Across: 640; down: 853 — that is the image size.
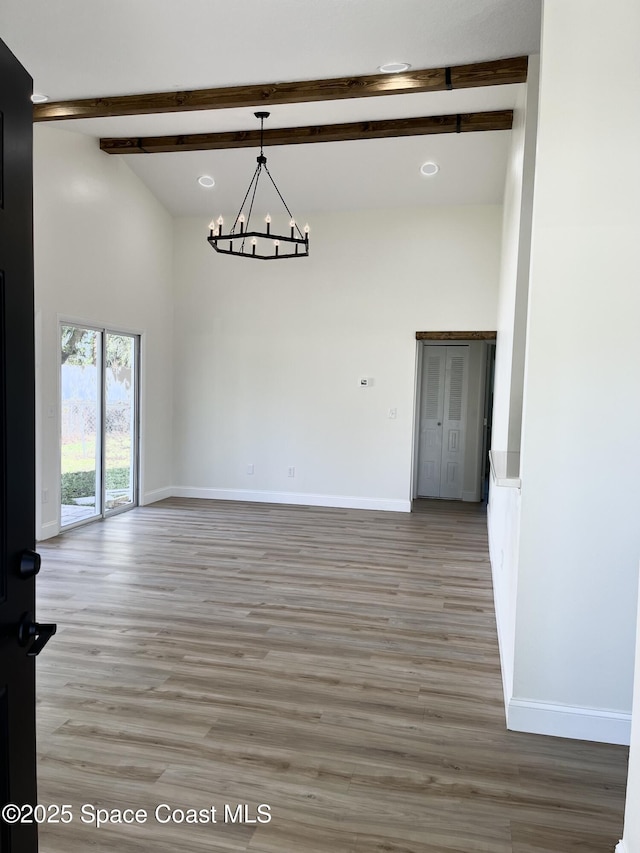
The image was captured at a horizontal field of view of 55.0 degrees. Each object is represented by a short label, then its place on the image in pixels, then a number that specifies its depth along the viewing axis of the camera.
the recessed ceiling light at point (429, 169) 6.69
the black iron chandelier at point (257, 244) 7.59
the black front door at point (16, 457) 1.30
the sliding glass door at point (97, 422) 6.35
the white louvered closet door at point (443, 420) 8.66
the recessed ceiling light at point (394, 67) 4.25
